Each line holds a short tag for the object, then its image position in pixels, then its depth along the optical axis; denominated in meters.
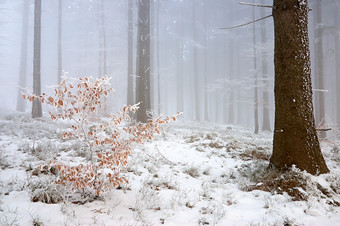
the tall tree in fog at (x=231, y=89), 23.25
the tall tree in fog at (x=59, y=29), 17.77
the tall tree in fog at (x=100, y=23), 19.09
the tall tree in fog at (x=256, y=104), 14.35
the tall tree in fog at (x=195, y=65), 23.88
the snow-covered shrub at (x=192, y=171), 4.30
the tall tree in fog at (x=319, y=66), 12.84
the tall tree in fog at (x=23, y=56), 18.94
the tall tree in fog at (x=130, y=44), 14.34
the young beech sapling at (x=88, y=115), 2.50
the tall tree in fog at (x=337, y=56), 18.11
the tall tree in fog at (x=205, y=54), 25.22
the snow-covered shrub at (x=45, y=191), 2.42
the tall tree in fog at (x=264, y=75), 16.51
